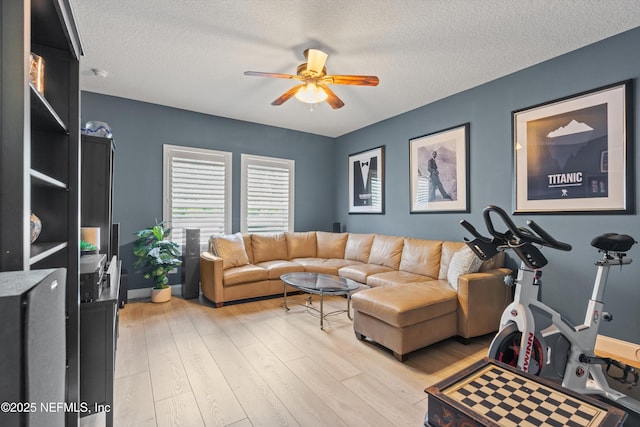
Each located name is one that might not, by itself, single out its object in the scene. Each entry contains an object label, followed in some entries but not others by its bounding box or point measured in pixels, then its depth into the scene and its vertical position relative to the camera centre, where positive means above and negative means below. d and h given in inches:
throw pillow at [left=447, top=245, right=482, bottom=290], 114.9 -19.3
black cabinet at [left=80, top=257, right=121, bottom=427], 63.7 -30.9
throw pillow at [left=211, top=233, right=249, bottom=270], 162.5 -19.4
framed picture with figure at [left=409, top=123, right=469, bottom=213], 148.0 +24.7
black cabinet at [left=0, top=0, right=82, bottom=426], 53.1 +13.5
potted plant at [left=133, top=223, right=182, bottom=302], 151.8 -21.2
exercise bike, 67.2 -28.0
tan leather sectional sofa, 101.1 -28.8
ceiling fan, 101.7 +50.1
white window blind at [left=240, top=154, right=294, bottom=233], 199.6 +15.4
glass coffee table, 122.1 -30.5
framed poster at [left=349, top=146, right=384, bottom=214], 196.7 +24.4
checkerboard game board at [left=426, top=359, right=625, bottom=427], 33.4 -23.3
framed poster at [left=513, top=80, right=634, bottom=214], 99.3 +23.4
